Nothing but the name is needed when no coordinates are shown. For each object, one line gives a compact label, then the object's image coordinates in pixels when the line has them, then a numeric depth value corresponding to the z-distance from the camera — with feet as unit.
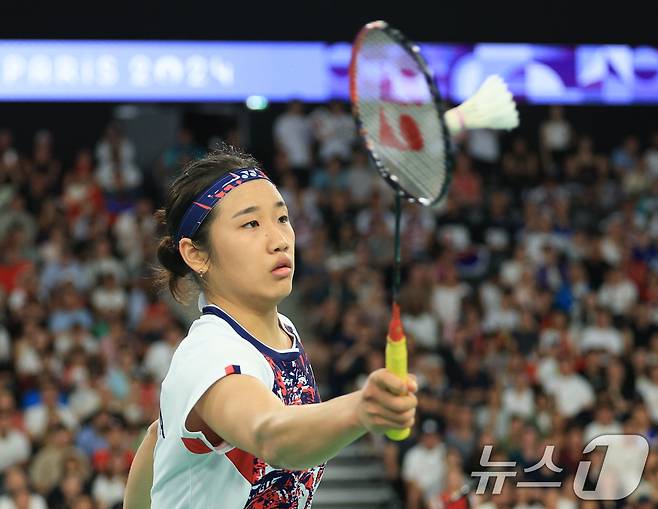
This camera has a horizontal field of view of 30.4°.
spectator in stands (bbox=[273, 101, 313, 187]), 50.72
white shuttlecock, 9.28
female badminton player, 9.31
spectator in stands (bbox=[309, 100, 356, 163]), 50.93
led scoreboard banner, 45.06
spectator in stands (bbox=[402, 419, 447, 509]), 34.40
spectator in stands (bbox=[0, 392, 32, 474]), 34.65
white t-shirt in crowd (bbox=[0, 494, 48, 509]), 32.10
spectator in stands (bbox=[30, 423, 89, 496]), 33.73
